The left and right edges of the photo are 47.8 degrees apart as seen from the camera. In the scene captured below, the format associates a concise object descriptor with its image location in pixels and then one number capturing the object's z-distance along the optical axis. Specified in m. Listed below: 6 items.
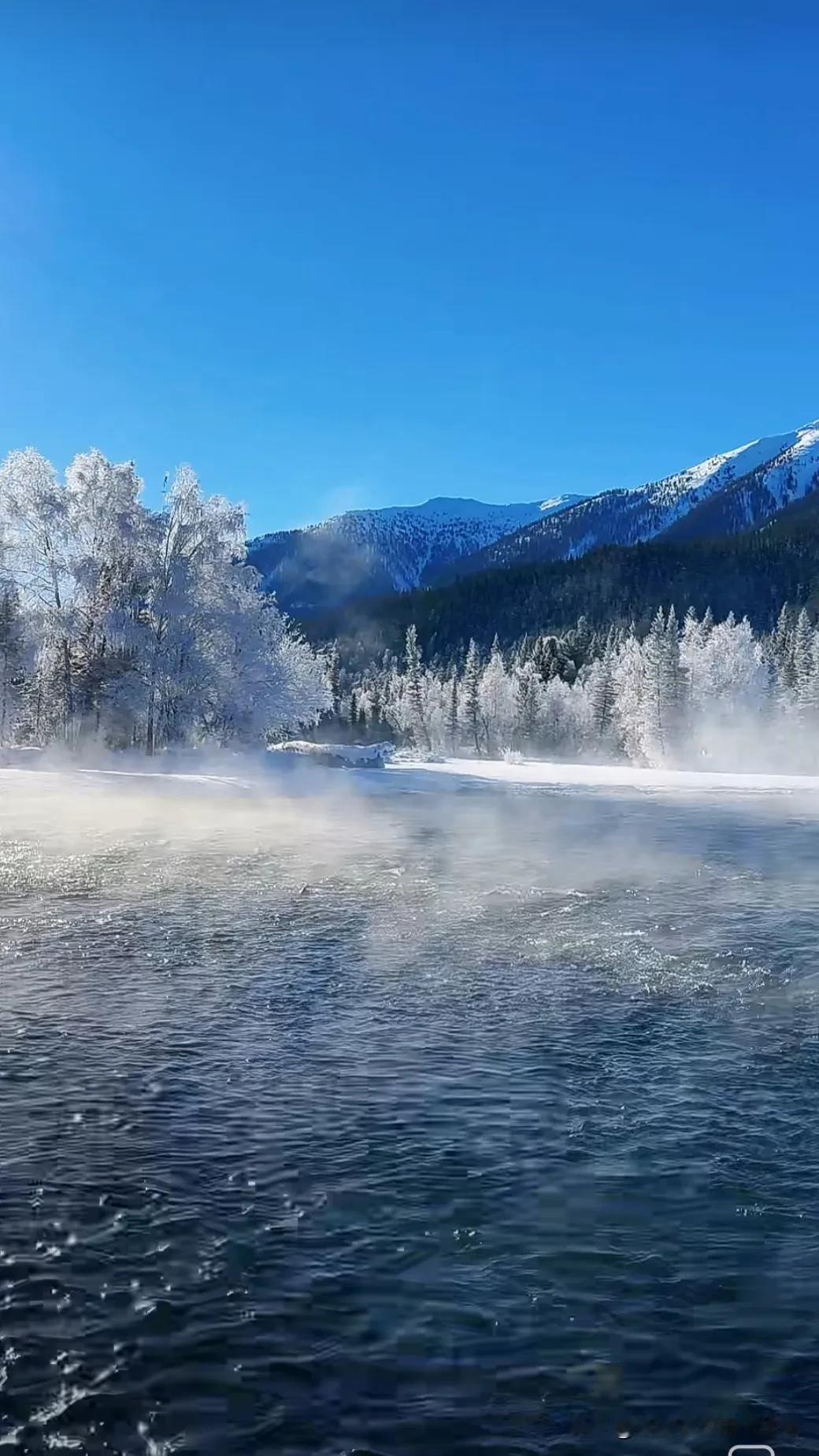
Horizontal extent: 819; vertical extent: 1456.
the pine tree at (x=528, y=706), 138.12
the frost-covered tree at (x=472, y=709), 148.62
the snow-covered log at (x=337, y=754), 59.25
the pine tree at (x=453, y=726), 153.85
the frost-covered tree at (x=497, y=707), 142.38
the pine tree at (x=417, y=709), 157.62
